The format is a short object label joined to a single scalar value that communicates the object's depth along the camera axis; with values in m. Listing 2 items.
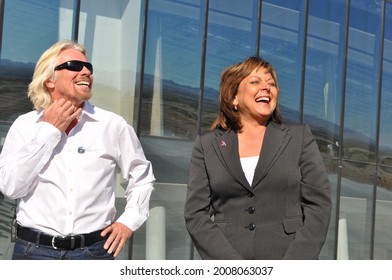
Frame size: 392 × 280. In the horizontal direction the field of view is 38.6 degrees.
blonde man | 2.75
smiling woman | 2.50
